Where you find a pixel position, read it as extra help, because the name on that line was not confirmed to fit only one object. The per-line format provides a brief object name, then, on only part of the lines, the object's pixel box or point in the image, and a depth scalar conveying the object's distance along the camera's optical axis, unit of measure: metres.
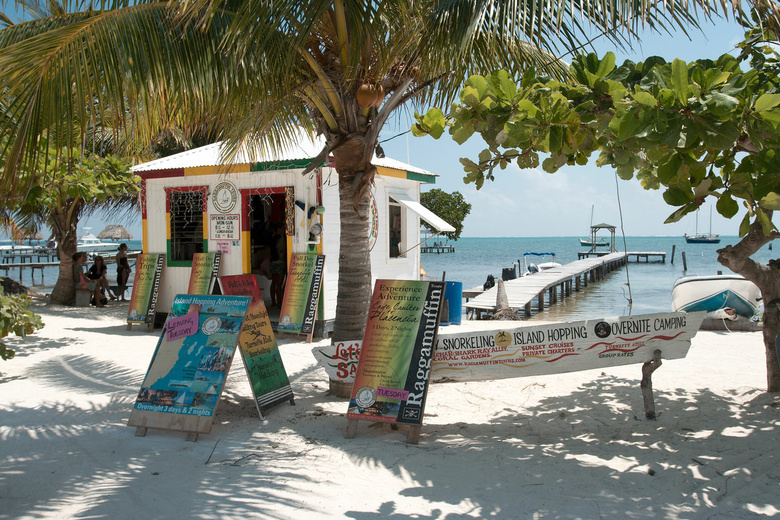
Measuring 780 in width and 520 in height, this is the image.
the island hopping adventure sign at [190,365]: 4.74
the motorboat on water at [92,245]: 80.57
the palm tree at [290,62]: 4.21
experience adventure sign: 4.68
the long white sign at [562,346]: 4.91
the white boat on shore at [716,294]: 10.09
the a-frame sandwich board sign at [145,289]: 10.62
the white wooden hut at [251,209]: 9.60
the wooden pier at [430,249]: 95.38
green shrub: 6.26
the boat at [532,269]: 29.41
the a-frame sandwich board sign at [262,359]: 5.29
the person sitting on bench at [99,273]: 14.37
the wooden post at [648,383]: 4.89
